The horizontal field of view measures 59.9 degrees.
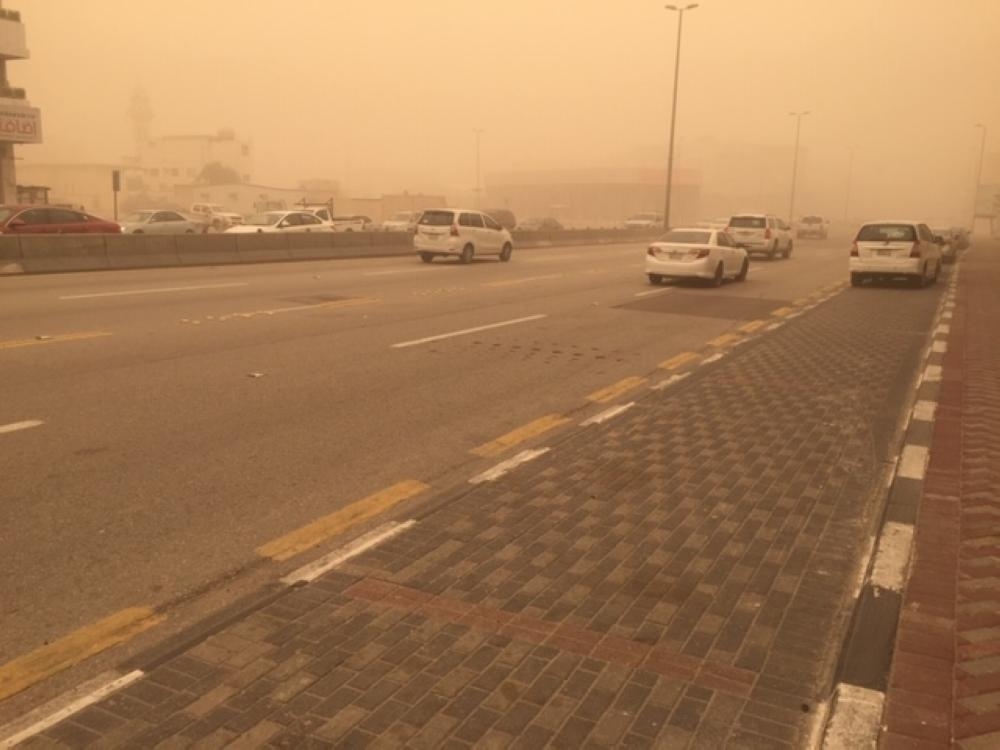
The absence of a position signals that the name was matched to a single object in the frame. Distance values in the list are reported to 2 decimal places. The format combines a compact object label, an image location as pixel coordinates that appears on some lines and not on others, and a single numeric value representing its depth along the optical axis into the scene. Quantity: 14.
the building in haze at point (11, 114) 41.97
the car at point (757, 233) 34.09
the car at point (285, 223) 31.92
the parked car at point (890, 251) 22.27
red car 23.14
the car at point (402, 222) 48.72
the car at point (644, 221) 67.75
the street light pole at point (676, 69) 50.28
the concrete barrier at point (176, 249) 20.86
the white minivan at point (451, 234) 27.09
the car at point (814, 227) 64.00
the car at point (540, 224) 61.22
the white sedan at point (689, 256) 20.64
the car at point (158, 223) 32.72
